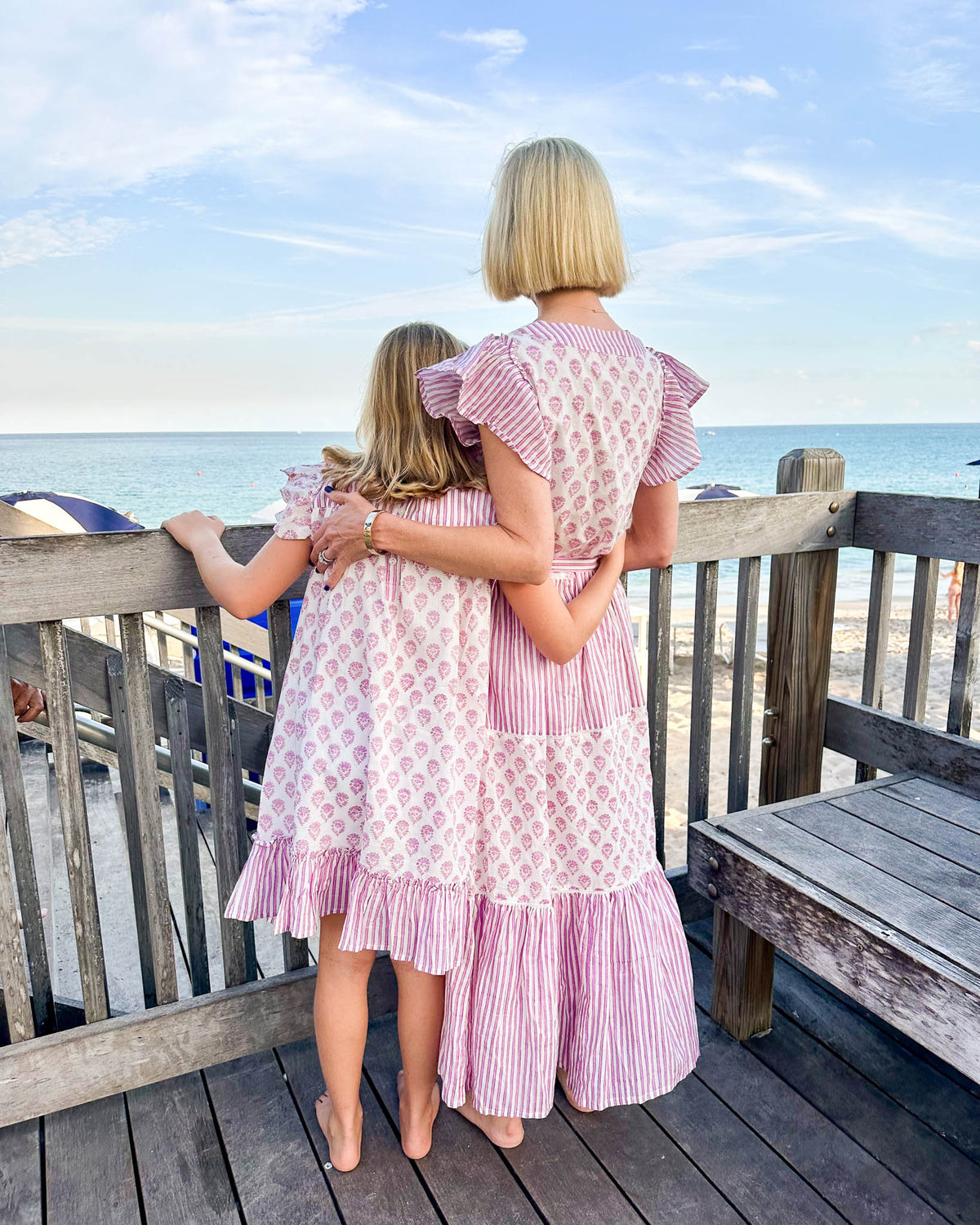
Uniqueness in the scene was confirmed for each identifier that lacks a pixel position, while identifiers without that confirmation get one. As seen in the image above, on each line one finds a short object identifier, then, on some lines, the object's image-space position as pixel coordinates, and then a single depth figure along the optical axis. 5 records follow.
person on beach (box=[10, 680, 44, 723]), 1.98
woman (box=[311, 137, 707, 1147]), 1.25
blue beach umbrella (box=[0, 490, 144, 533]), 5.31
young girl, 1.33
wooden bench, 1.21
